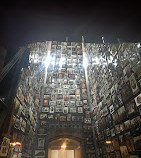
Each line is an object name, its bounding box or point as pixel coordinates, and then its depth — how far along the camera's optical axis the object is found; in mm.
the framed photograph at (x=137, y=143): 2682
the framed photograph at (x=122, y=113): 3344
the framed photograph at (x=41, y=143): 5540
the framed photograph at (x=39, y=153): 5319
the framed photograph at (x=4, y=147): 2172
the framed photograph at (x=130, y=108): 2953
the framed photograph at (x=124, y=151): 3125
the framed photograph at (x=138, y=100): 2730
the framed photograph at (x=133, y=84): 2863
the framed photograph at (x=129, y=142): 2920
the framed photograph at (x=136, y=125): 2762
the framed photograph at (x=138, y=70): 2788
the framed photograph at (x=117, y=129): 3632
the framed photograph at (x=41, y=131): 5826
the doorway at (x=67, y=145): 5953
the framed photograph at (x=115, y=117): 3709
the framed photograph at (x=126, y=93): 3171
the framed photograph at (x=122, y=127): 3357
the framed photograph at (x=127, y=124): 3092
